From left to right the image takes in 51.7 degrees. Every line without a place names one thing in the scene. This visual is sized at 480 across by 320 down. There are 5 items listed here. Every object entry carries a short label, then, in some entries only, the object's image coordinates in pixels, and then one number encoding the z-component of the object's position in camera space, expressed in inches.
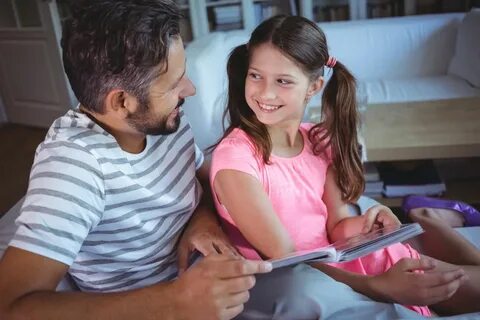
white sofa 107.7
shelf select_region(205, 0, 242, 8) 140.4
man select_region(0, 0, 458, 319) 32.1
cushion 108.1
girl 43.7
